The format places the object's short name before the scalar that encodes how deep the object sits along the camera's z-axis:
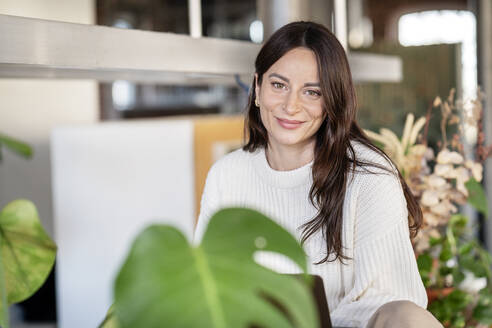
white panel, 2.47
